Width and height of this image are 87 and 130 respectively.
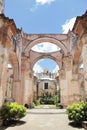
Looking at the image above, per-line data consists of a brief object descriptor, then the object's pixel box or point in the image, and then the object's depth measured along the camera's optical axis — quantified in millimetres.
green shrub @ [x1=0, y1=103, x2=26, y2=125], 4725
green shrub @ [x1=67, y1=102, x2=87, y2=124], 4655
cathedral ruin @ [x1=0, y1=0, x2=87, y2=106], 4963
